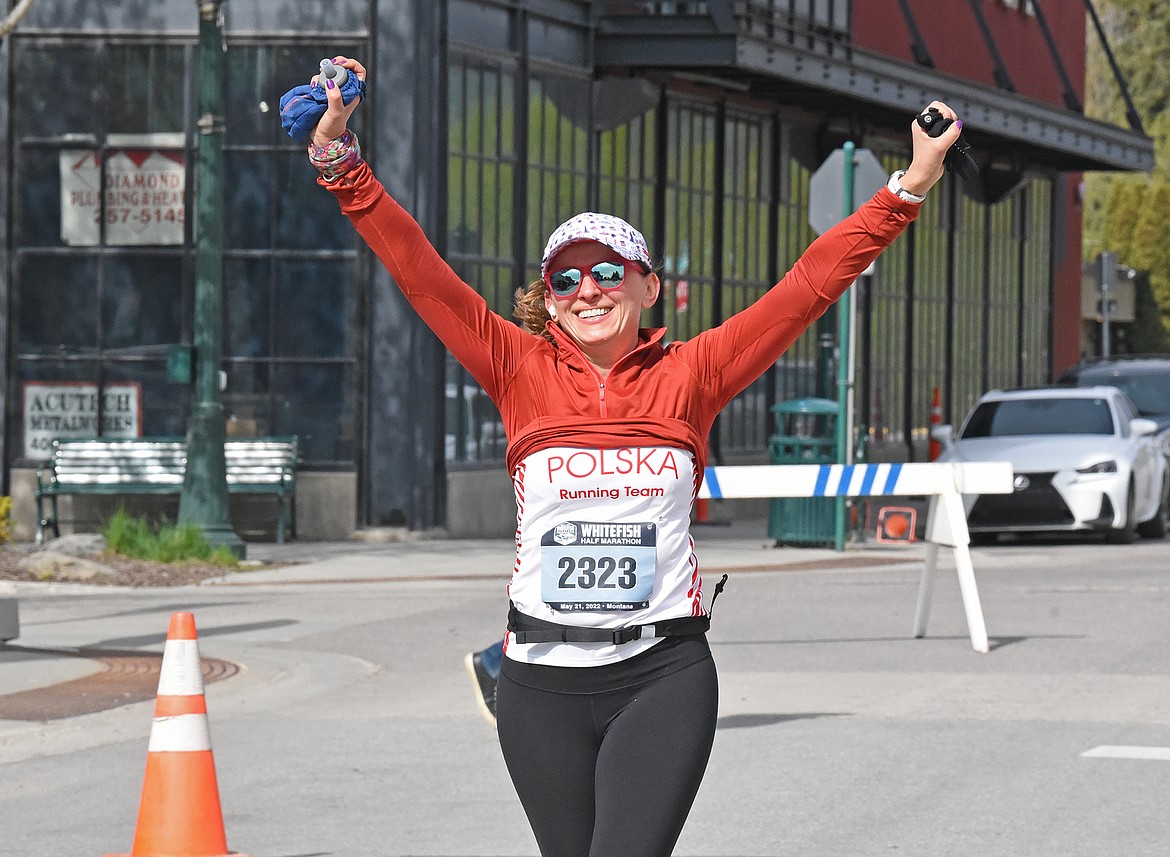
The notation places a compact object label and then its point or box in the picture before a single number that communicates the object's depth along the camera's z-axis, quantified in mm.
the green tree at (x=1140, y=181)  65875
